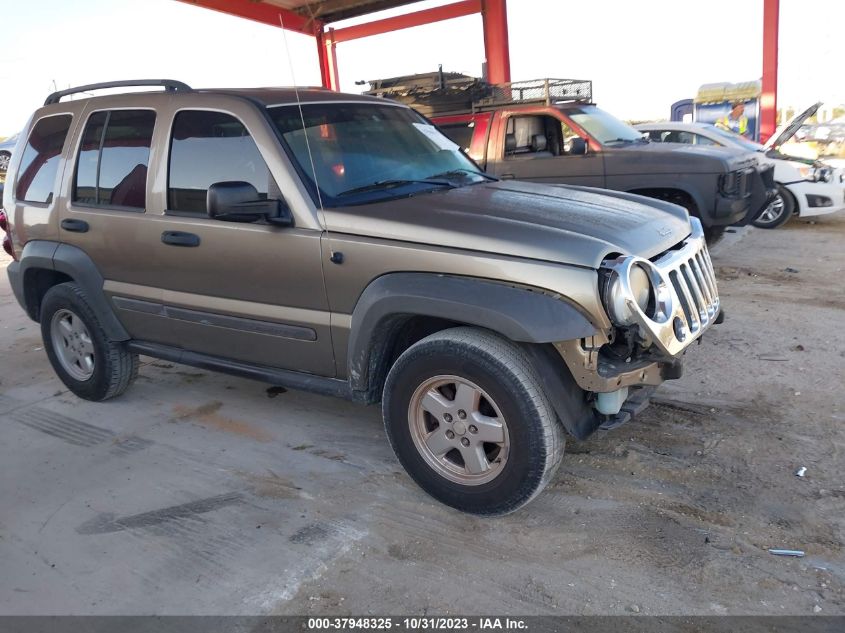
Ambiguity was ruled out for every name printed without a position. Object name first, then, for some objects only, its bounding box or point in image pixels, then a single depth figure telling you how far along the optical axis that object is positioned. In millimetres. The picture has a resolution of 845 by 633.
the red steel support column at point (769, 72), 14508
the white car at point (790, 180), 10195
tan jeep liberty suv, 2975
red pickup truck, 7477
